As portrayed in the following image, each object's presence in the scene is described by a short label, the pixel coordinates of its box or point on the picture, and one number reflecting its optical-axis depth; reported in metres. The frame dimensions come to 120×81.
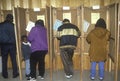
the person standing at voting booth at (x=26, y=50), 6.33
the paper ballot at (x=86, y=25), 6.98
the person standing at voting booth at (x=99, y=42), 6.02
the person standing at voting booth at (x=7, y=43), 6.36
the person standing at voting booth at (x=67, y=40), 6.24
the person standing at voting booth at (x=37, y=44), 6.09
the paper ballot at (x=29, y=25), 7.01
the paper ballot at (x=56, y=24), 7.03
